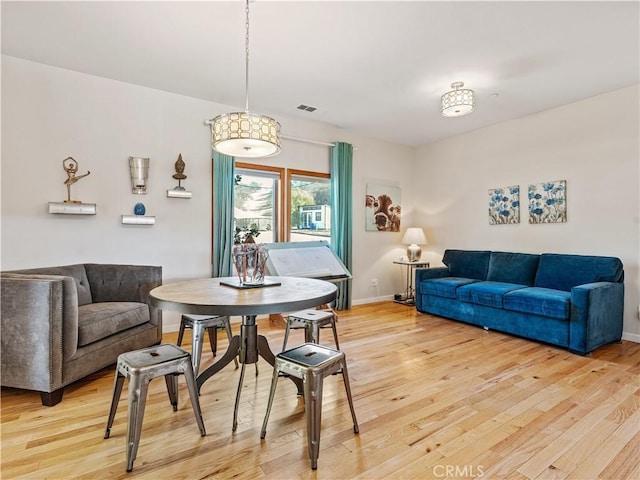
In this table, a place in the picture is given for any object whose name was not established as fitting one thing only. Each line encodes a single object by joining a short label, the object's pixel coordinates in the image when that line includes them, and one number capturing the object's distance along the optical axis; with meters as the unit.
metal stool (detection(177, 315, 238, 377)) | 2.51
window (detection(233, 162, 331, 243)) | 4.45
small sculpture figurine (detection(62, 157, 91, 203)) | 3.28
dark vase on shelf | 3.62
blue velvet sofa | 3.12
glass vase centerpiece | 2.22
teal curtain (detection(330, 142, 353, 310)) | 4.97
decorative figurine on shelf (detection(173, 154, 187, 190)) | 3.79
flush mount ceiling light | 3.41
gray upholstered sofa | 2.14
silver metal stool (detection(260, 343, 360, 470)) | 1.61
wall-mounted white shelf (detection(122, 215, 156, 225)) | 3.55
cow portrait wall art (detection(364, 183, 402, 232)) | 5.47
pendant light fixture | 2.12
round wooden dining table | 1.62
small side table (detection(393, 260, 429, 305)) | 5.36
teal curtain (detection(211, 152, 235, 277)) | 4.05
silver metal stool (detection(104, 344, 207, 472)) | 1.58
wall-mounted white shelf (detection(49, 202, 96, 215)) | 3.16
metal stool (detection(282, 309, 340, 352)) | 2.61
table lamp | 5.41
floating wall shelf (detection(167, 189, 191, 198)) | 3.80
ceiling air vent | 4.22
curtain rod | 4.59
